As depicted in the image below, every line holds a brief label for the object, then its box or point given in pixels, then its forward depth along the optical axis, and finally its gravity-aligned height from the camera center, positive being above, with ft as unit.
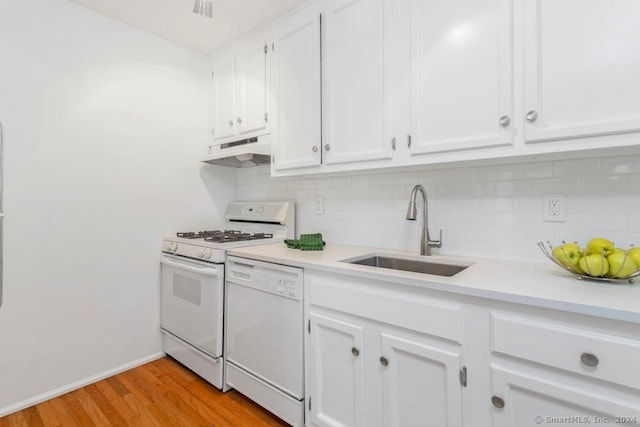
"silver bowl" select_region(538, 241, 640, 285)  3.37 -0.72
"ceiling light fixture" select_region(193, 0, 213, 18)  4.98 +3.38
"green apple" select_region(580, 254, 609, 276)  3.39 -0.56
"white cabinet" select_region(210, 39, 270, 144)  7.04 +3.02
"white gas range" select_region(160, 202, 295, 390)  6.24 -1.47
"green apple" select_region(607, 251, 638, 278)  3.29 -0.54
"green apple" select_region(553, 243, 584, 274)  3.60 -0.49
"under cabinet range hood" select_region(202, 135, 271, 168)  6.94 +1.47
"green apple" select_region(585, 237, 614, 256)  3.51 -0.38
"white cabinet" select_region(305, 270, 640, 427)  2.79 -1.62
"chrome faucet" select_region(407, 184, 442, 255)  5.24 -0.37
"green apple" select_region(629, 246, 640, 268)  3.30 -0.43
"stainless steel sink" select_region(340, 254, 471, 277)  5.04 -0.86
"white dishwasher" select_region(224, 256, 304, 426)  5.06 -2.12
